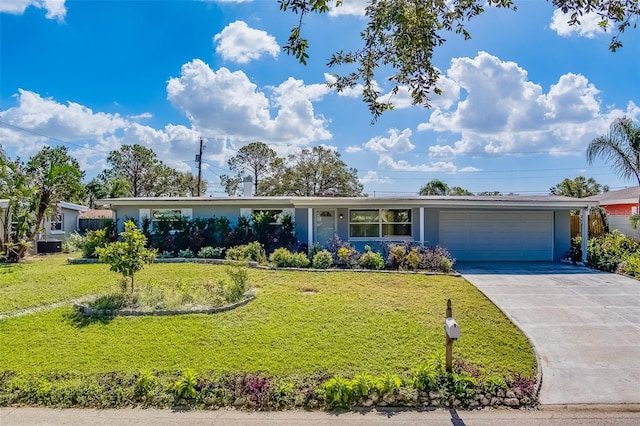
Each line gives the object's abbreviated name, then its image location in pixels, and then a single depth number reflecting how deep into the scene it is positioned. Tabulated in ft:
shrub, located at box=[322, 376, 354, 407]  17.30
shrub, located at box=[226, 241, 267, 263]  48.08
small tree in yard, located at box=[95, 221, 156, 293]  29.48
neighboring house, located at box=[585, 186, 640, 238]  61.06
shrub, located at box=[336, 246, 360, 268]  44.60
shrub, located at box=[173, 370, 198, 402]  17.60
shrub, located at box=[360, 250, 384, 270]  43.75
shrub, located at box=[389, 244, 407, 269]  44.04
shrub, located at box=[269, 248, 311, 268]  44.61
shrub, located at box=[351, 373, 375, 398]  17.63
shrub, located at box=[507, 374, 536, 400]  18.25
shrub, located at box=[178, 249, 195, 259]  51.94
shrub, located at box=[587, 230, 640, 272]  44.49
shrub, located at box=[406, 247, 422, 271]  43.20
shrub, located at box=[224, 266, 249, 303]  29.76
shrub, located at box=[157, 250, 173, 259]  51.47
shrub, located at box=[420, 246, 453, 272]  42.42
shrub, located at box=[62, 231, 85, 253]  63.85
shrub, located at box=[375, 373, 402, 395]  17.74
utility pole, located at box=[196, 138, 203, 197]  106.22
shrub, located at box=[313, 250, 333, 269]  44.19
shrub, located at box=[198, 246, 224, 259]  51.08
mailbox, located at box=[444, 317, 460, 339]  18.18
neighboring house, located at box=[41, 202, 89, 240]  74.38
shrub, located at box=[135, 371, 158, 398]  17.81
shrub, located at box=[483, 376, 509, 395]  18.22
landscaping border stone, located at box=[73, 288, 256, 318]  26.99
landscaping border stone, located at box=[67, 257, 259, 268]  48.24
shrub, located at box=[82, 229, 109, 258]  51.80
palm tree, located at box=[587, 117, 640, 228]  51.13
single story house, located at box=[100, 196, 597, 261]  51.44
